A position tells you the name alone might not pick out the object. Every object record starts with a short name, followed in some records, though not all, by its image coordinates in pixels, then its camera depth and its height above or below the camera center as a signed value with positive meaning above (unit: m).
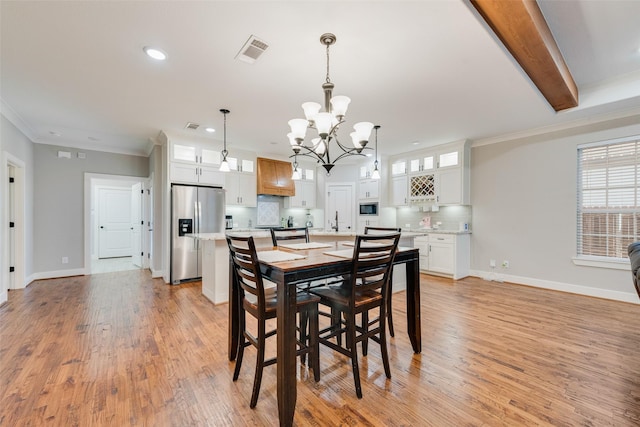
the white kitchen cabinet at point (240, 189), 5.55 +0.46
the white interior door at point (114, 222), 7.79 -0.32
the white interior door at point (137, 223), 6.37 -0.30
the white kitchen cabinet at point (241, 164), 5.59 +0.97
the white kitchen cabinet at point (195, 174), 4.76 +0.67
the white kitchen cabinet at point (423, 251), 5.37 -0.78
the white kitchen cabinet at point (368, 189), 6.29 +0.52
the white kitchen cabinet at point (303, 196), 6.70 +0.38
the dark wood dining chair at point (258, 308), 1.68 -0.63
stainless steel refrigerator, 4.70 -0.21
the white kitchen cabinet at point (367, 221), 6.22 -0.24
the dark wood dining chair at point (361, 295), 1.80 -0.62
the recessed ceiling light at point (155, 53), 2.32 +1.37
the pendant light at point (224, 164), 3.66 +0.63
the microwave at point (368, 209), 6.28 +0.05
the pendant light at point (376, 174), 4.15 +0.56
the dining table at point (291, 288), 1.52 -0.52
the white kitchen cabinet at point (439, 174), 5.14 +0.73
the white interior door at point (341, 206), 6.78 +0.13
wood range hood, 6.01 +0.76
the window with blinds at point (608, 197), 3.69 +0.19
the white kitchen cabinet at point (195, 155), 4.79 +1.03
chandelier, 2.16 +0.76
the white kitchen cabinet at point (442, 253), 4.99 -0.78
